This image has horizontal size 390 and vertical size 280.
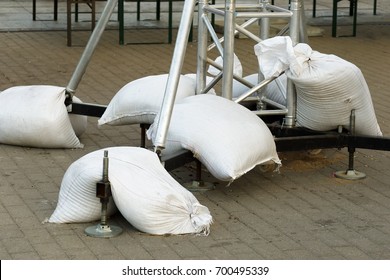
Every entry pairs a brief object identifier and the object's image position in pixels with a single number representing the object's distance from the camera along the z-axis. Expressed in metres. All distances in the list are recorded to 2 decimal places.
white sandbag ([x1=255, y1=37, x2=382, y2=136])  9.81
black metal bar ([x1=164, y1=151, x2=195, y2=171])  8.84
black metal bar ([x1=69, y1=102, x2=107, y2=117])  11.02
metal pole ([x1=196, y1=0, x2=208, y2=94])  10.35
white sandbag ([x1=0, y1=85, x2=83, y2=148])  10.74
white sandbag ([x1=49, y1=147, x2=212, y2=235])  8.12
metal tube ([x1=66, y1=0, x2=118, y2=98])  10.68
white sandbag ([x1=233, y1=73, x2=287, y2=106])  10.60
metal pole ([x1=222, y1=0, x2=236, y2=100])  9.83
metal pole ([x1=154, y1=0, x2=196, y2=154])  8.78
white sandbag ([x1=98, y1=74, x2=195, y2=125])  10.34
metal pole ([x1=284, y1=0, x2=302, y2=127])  10.13
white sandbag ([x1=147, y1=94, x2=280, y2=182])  8.91
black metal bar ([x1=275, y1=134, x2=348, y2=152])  9.81
